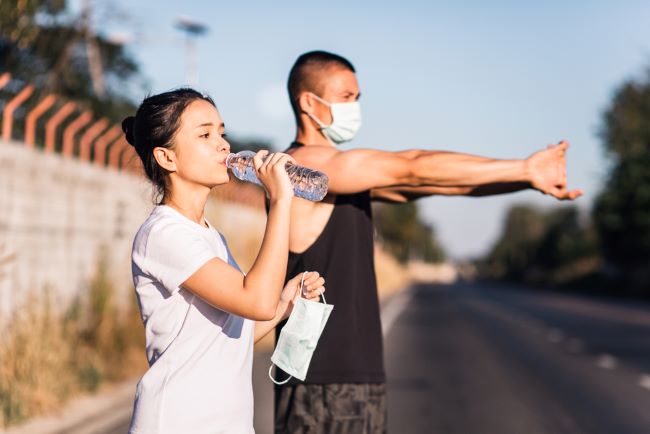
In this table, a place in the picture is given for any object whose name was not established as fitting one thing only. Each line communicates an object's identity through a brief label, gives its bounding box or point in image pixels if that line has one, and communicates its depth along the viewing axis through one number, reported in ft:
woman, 8.40
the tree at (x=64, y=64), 98.73
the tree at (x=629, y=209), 162.61
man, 11.45
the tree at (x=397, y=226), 296.67
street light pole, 88.12
